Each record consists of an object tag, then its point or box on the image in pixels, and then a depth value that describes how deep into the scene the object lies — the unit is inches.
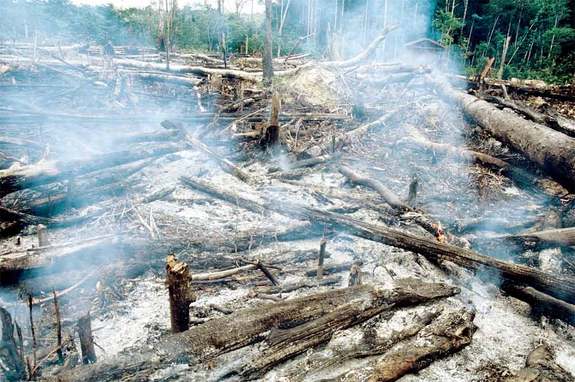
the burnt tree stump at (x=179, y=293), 82.1
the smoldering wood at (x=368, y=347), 83.8
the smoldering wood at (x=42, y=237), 125.7
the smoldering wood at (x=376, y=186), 186.7
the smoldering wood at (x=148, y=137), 237.1
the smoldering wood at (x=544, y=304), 110.1
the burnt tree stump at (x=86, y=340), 80.5
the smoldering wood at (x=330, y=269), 134.2
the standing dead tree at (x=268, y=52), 434.3
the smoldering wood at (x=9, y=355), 78.7
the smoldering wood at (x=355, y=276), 114.0
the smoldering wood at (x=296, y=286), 121.6
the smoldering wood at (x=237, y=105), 353.1
